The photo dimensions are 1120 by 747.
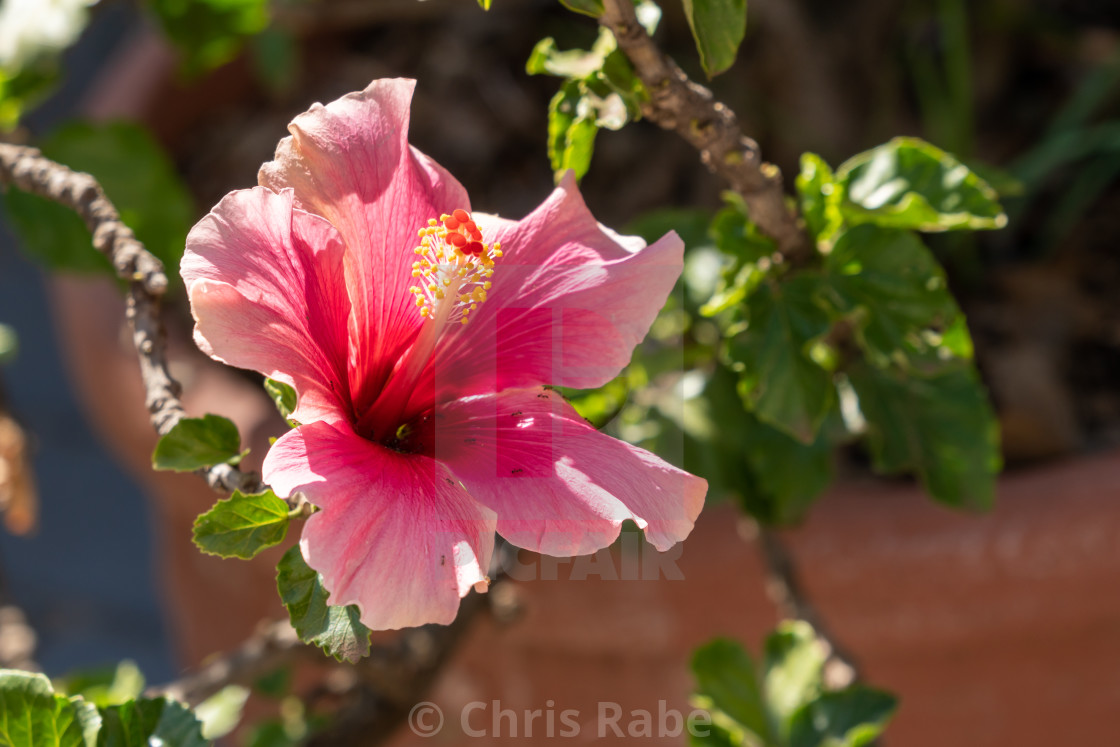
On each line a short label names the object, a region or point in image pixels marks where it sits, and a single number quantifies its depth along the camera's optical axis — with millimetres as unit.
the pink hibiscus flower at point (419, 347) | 870
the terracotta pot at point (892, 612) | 1116
